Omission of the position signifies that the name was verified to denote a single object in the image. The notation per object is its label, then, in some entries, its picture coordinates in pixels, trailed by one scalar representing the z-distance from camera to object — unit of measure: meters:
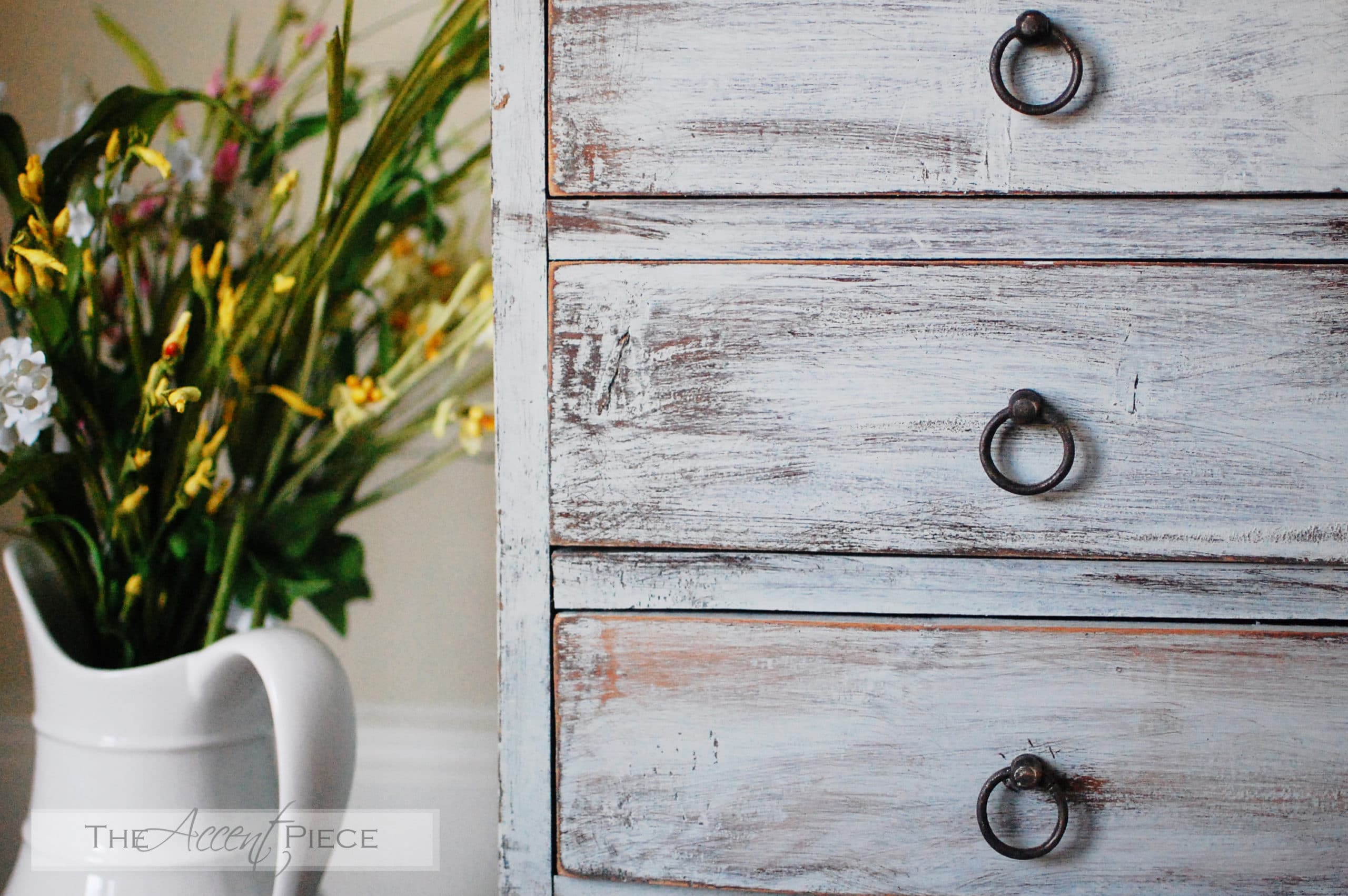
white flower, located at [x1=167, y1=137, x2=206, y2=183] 1.56
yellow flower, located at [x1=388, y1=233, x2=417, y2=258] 1.79
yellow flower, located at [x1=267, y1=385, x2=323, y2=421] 1.56
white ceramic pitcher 1.48
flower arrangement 1.50
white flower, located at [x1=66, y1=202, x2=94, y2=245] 1.49
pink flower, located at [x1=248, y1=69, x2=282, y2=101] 1.68
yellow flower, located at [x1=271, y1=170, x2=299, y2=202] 1.52
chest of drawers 1.42
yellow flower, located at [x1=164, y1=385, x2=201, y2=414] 1.45
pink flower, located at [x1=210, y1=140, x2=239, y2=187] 1.63
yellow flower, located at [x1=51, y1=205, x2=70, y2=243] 1.46
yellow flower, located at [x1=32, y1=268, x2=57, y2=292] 1.47
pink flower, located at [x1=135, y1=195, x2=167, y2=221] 1.62
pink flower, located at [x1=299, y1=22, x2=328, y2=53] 1.68
